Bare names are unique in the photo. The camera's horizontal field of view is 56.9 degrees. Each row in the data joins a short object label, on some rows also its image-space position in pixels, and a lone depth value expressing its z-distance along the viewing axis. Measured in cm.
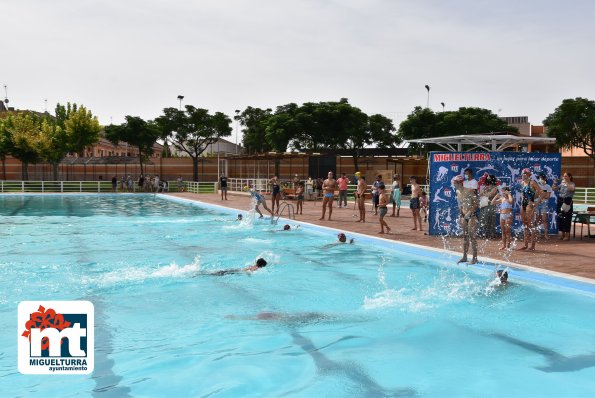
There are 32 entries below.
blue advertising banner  1383
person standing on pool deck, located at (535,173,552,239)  1216
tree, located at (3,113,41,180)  4744
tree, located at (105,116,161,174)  5409
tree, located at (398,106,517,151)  5091
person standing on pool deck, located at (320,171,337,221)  1811
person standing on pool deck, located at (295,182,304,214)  2045
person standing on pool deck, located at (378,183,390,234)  1457
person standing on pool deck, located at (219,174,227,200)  3216
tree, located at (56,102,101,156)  5038
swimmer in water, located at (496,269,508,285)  923
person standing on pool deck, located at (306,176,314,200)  3075
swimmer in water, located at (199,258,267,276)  1101
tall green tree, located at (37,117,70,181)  4793
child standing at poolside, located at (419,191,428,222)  1720
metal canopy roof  1538
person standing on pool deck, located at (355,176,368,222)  1743
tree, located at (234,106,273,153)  6606
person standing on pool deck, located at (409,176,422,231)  1525
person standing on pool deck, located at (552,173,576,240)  1351
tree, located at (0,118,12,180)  4778
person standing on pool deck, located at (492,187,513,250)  1162
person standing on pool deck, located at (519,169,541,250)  1190
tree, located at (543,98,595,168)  4675
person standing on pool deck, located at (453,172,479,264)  1016
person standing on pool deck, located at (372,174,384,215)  1772
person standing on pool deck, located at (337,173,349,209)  2385
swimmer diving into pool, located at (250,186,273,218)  1936
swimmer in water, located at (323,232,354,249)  1415
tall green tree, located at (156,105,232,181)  5705
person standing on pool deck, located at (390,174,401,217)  1995
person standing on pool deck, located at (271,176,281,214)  2095
